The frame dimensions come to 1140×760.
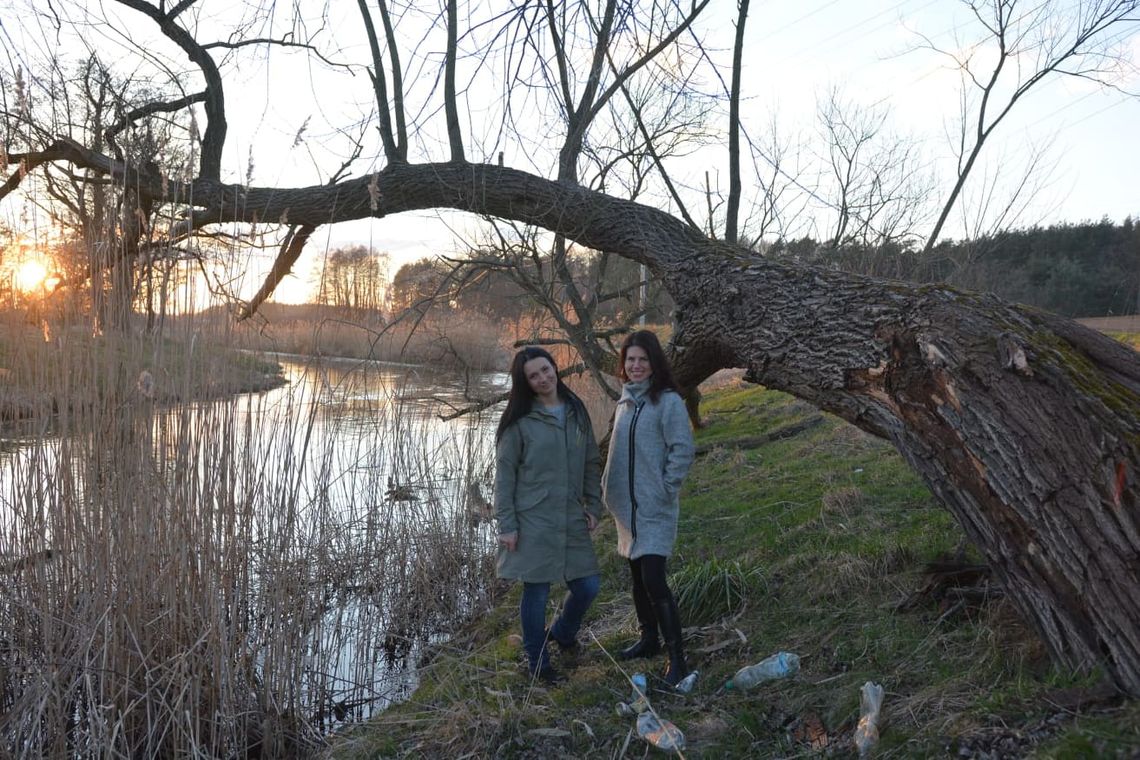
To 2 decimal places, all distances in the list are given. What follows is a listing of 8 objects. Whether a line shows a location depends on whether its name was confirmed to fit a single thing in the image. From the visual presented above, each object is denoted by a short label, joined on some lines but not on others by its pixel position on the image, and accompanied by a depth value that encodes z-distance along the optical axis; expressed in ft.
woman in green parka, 11.34
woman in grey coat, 11.19
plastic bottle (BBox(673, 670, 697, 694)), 10.94
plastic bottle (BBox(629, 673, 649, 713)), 10.59
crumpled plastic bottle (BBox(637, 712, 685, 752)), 9.62
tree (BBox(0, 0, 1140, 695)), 7.93
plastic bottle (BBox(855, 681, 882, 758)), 8.59
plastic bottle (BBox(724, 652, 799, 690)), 10.80
